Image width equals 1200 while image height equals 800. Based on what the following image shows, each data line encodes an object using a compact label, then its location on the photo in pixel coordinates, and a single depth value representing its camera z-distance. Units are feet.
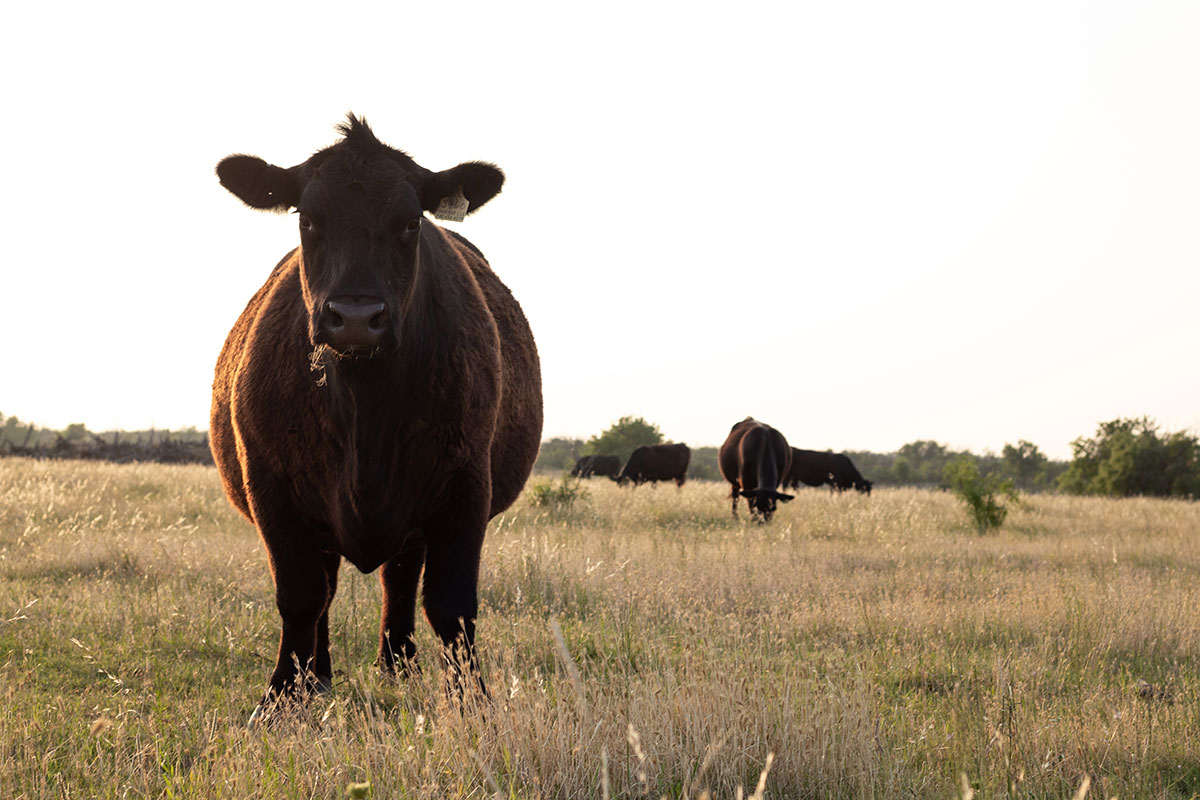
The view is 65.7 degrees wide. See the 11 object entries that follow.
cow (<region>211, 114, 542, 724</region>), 13.96
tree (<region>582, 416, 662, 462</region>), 202.90
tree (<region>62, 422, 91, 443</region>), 226.99
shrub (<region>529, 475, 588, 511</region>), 53.67
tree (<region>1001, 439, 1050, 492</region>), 230.48
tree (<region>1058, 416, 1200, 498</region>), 126.11
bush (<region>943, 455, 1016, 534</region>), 50.85
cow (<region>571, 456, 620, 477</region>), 139.70
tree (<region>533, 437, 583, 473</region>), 282.15
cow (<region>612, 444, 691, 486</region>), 114.83
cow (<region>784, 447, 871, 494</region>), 113.39
